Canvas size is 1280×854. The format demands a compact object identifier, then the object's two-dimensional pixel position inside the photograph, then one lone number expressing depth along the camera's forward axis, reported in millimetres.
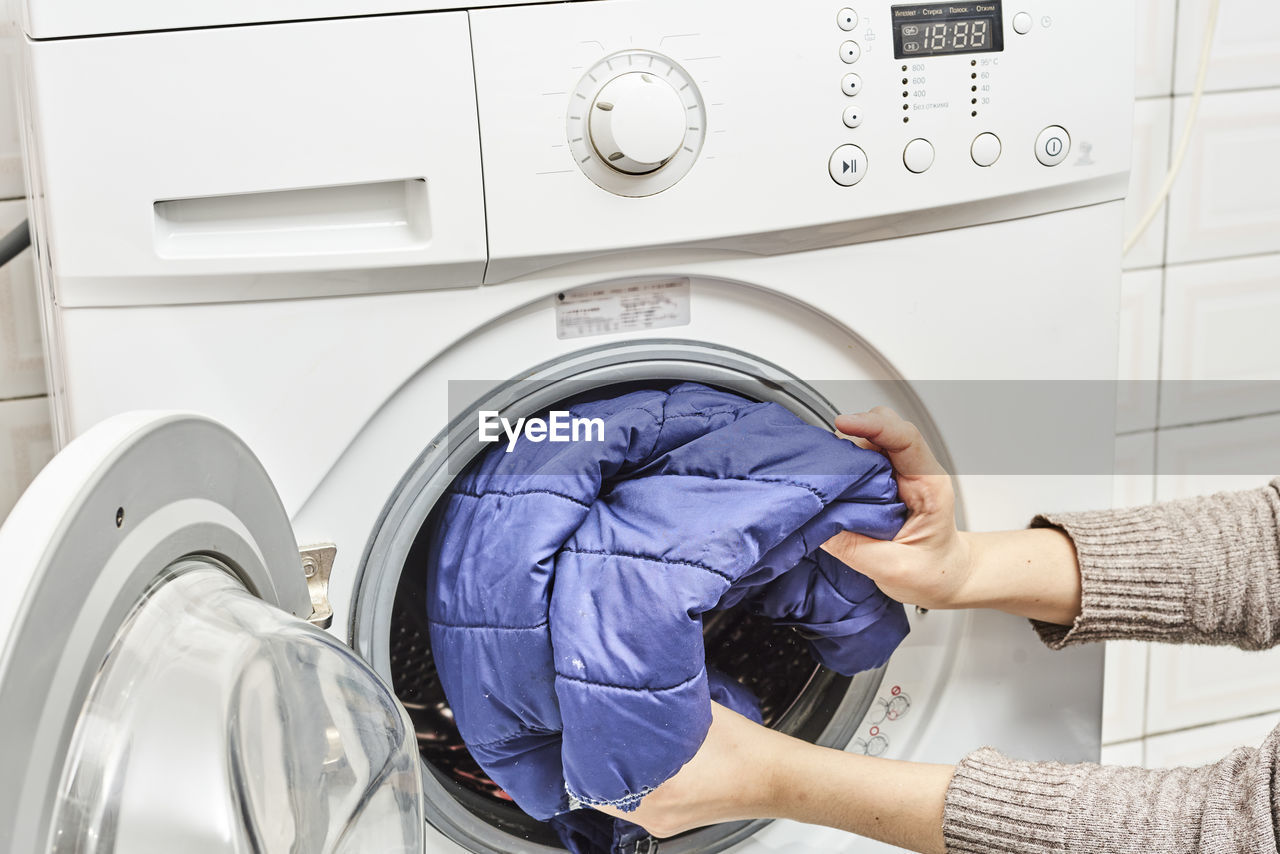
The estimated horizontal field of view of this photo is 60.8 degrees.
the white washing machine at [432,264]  470
